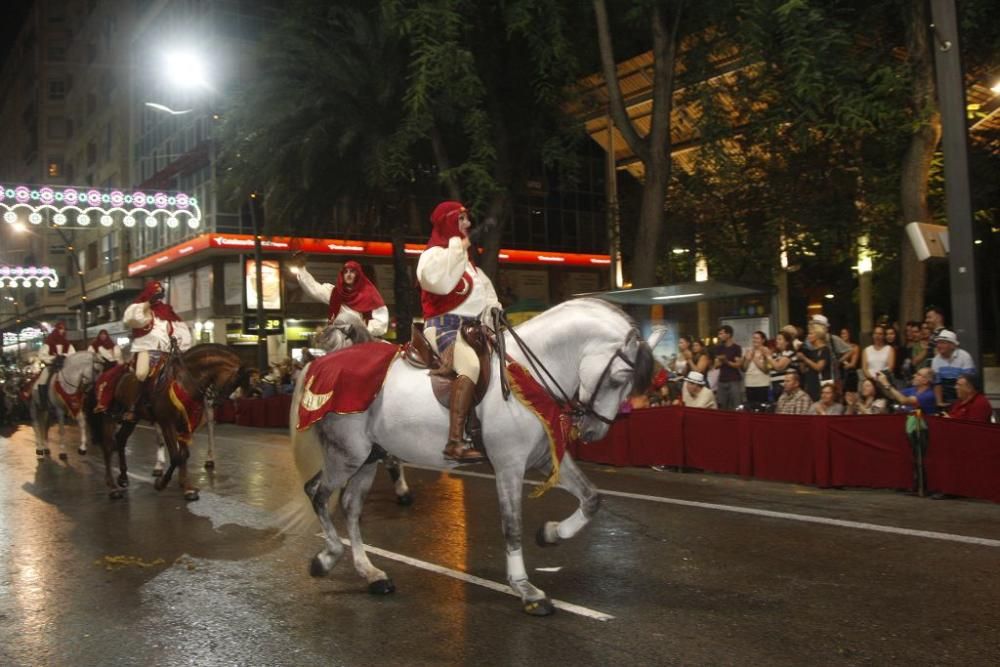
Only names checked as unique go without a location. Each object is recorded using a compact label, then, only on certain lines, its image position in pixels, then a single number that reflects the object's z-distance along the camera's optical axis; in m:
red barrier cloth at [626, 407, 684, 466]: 13.38
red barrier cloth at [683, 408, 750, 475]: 12.43
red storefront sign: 40.53
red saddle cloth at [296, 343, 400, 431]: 6.56
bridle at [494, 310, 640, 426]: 6.02
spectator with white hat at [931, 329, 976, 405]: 11.21
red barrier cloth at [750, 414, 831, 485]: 11.35
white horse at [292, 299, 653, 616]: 5.97
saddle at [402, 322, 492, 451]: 6.09
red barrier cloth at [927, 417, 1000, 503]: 9.65
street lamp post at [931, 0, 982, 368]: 11.18
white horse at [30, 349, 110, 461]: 16.92
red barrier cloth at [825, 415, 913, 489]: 10.52
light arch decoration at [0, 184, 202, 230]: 28.08
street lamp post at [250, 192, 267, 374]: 26.05
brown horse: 11.58
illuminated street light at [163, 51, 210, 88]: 21.27
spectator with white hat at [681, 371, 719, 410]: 14.34
